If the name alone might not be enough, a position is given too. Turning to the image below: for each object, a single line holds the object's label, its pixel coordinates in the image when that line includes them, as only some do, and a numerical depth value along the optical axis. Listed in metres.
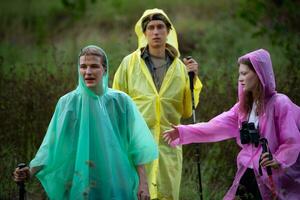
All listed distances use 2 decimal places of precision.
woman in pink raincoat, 10.09
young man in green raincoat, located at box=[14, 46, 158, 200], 9.95
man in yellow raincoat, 12.47
